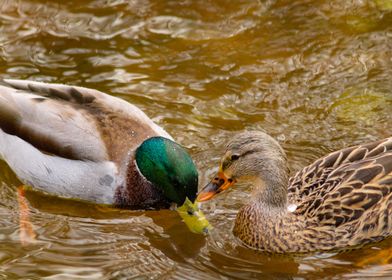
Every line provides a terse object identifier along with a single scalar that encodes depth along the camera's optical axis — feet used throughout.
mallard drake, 49.26
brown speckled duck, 44.37
